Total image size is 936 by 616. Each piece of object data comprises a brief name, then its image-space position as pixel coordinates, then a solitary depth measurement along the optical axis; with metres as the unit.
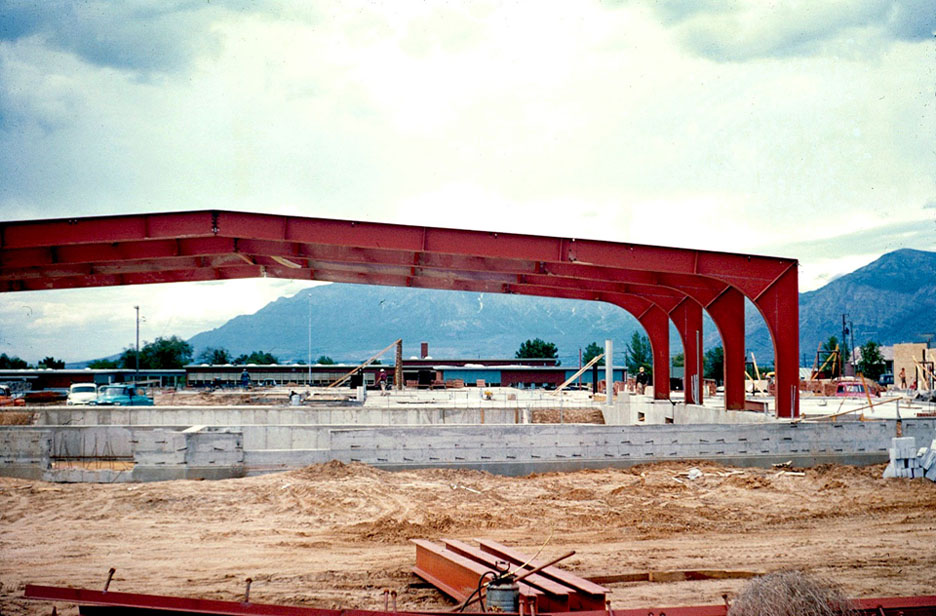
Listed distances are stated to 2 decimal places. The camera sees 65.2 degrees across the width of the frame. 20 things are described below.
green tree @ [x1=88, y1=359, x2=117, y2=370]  99.75
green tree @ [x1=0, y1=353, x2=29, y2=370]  99.46
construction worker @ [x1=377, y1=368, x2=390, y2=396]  47.31
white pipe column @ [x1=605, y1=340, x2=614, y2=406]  31.96
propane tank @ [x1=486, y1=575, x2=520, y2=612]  7.90
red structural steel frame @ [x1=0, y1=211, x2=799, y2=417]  21.16
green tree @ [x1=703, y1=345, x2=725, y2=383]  104.19
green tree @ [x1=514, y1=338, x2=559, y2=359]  109.43
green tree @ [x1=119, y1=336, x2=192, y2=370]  110.06
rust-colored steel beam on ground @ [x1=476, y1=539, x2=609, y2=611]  8.46
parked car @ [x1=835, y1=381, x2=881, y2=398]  45.35
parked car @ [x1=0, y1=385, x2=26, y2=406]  40.31
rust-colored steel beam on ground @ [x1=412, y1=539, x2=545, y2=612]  9.48
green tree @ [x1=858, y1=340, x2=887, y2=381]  104.06
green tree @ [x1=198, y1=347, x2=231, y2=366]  107.50
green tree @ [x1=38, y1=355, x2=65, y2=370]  101.69
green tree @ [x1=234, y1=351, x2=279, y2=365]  119.50
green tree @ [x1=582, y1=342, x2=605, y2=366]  125.47
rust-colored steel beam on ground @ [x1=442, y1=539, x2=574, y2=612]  8.33
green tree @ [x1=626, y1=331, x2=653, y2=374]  114.85
